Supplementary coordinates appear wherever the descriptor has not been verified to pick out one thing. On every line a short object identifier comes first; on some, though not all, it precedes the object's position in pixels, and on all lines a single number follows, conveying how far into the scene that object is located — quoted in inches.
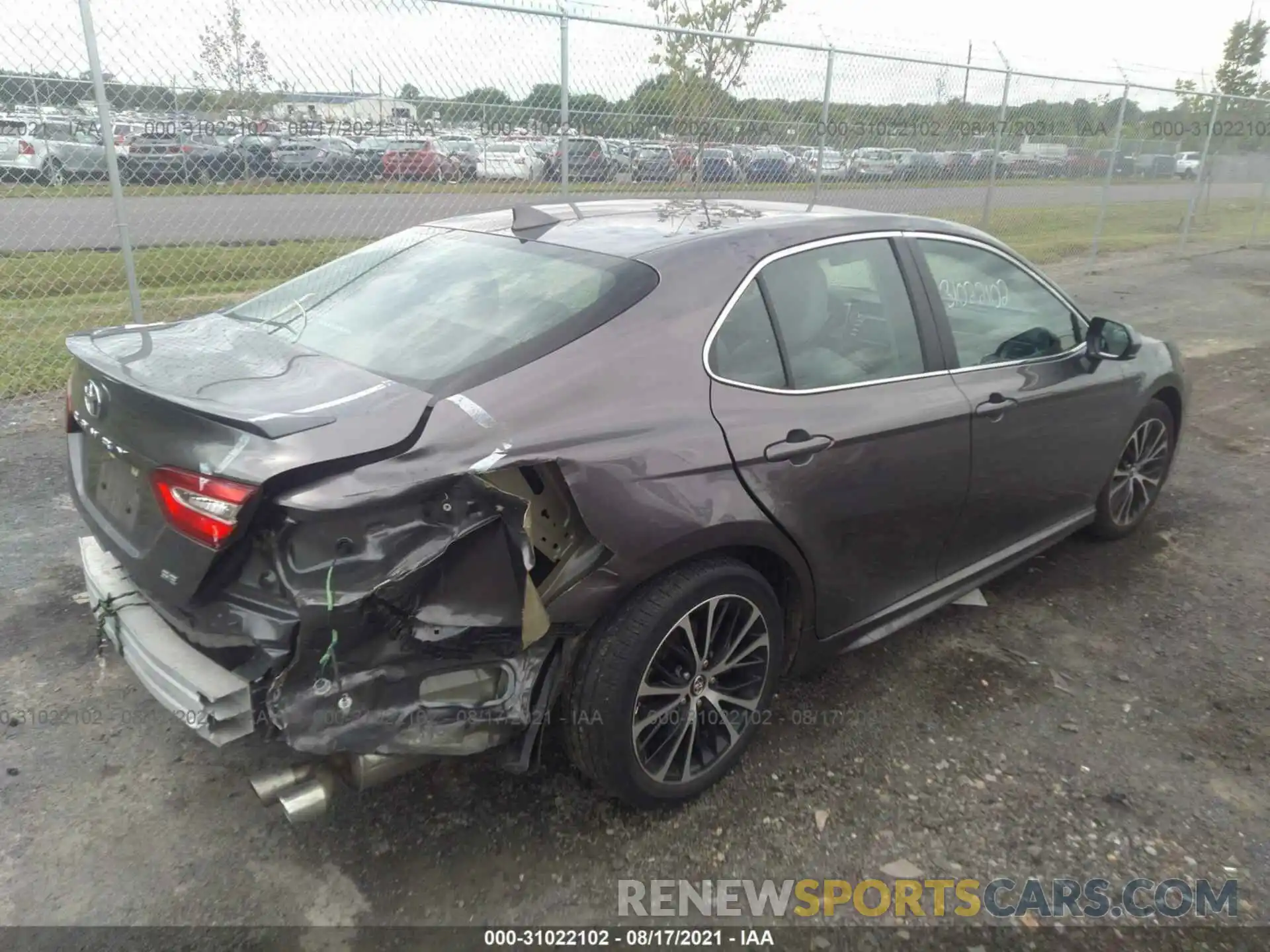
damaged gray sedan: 79.2
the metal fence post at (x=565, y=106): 257.9
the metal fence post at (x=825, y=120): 344.8
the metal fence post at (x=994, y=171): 435.2
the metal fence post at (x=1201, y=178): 573.9
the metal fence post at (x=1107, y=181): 502.9
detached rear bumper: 79.2
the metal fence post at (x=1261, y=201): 673.0
